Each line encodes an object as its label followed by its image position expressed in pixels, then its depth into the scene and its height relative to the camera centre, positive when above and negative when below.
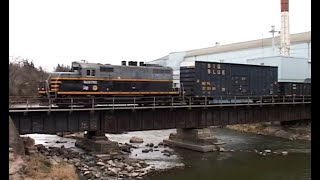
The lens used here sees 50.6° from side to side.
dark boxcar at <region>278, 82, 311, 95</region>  37.47 -0.11
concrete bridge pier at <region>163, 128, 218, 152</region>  28.91 -4.65
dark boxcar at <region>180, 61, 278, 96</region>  29.64 +0.74
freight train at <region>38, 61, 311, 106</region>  24.91 +0.43
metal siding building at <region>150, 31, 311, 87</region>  68.71 +8.67
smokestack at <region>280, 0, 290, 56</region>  62.72 +10.61
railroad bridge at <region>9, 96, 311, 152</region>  21.00 -2.09
